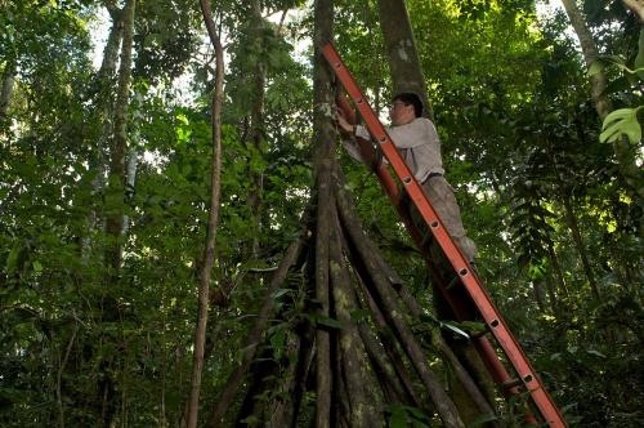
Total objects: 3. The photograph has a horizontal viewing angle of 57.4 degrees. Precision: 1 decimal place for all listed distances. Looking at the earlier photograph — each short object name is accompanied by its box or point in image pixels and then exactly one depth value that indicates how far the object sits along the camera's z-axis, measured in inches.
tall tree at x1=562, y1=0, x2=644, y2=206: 210.4
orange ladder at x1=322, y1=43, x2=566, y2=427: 123.7
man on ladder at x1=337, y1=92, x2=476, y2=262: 154.4
